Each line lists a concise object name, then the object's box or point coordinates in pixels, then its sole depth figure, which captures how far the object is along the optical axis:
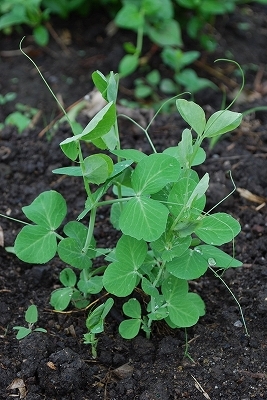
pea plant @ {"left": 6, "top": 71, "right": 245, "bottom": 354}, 0.89
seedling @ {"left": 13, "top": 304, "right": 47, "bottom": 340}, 0.96
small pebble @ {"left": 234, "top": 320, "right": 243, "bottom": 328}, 0.98
